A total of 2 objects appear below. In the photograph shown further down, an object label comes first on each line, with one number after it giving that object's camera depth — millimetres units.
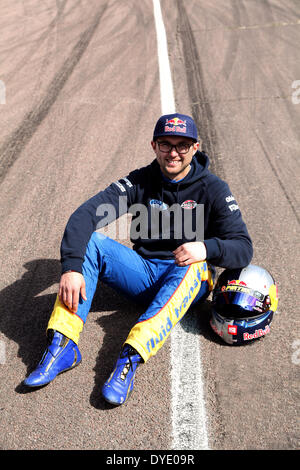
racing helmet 4082
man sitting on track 3771
